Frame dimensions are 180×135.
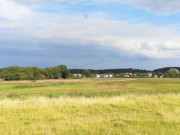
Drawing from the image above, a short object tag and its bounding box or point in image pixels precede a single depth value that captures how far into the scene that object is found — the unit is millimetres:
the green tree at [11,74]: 101938
